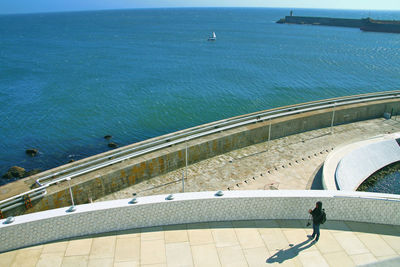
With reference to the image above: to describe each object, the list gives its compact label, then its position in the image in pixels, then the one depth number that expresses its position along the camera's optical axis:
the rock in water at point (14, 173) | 22.34
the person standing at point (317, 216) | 7.55
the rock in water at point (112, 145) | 26.42
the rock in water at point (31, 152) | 25.85
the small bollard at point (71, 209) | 7.36
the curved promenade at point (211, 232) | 7.05
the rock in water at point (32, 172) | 21.87
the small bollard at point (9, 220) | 6.88
